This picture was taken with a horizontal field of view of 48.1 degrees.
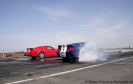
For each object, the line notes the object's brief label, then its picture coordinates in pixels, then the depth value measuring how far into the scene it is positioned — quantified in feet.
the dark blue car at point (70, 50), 35.96
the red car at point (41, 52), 50.08
